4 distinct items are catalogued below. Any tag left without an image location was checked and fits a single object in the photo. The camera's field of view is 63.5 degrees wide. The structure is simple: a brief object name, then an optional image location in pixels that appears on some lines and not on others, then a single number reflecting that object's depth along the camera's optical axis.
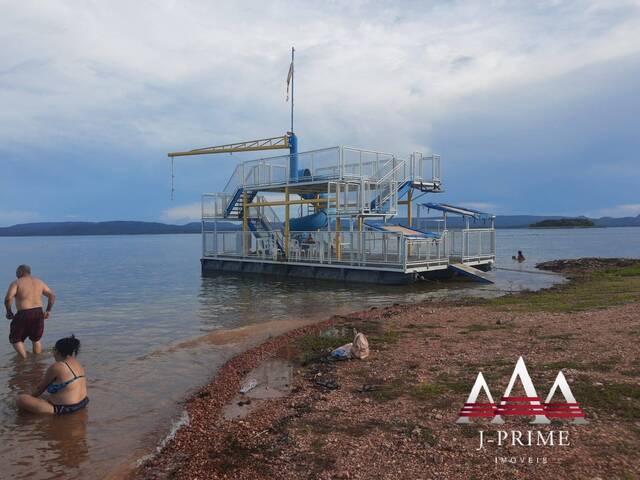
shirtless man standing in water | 10.88
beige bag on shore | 9.50
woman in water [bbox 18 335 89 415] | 7.64
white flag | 37.24
